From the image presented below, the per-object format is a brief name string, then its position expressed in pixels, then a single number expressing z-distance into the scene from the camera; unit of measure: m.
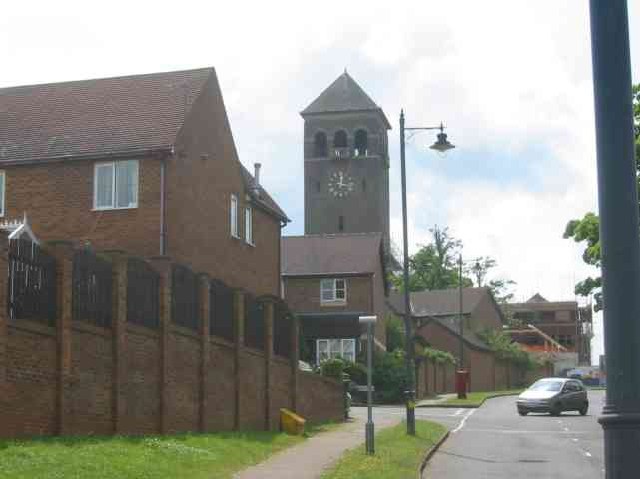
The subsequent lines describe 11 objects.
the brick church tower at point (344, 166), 88.88
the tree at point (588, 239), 32.78
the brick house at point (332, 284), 57.47
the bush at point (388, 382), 51.84
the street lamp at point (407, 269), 27.30
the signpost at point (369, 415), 21.30
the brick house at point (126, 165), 32.22
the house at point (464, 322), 80.31
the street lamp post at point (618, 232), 5.20
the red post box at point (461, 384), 55.19
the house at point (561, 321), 154.25
